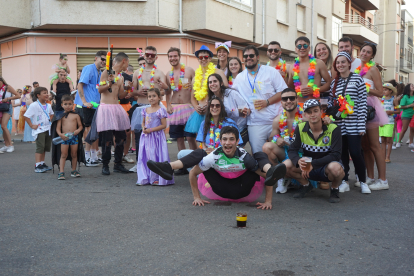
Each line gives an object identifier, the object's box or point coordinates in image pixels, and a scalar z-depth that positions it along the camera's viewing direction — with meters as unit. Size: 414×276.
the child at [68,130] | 7.26
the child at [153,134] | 7.05
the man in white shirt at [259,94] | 6.50
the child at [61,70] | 10.06
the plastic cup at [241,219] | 4.37
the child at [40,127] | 8.05
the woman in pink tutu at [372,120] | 6.42
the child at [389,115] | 10.05
